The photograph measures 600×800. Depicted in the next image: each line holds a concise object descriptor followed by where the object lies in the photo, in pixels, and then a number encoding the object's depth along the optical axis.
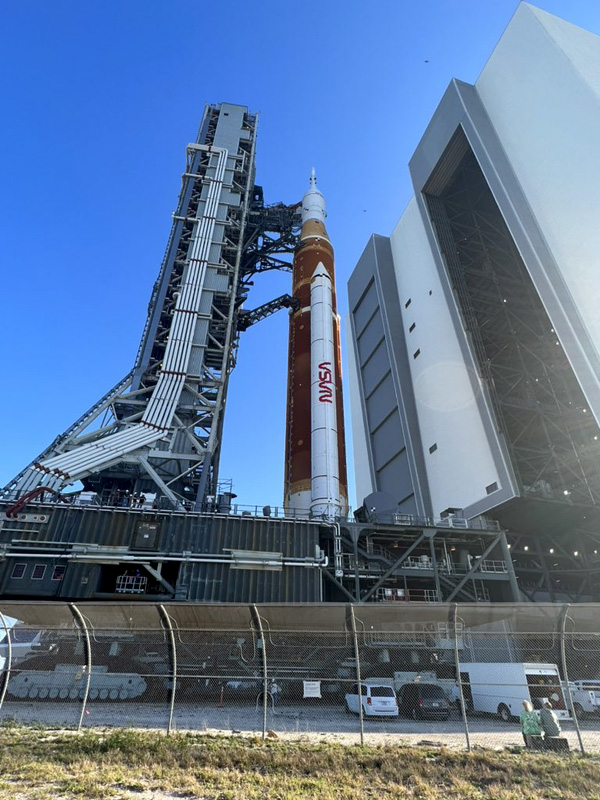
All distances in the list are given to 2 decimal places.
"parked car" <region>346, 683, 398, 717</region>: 17.84
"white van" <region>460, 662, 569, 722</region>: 18.19
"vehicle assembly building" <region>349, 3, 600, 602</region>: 35.25
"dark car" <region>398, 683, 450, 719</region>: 17.31
